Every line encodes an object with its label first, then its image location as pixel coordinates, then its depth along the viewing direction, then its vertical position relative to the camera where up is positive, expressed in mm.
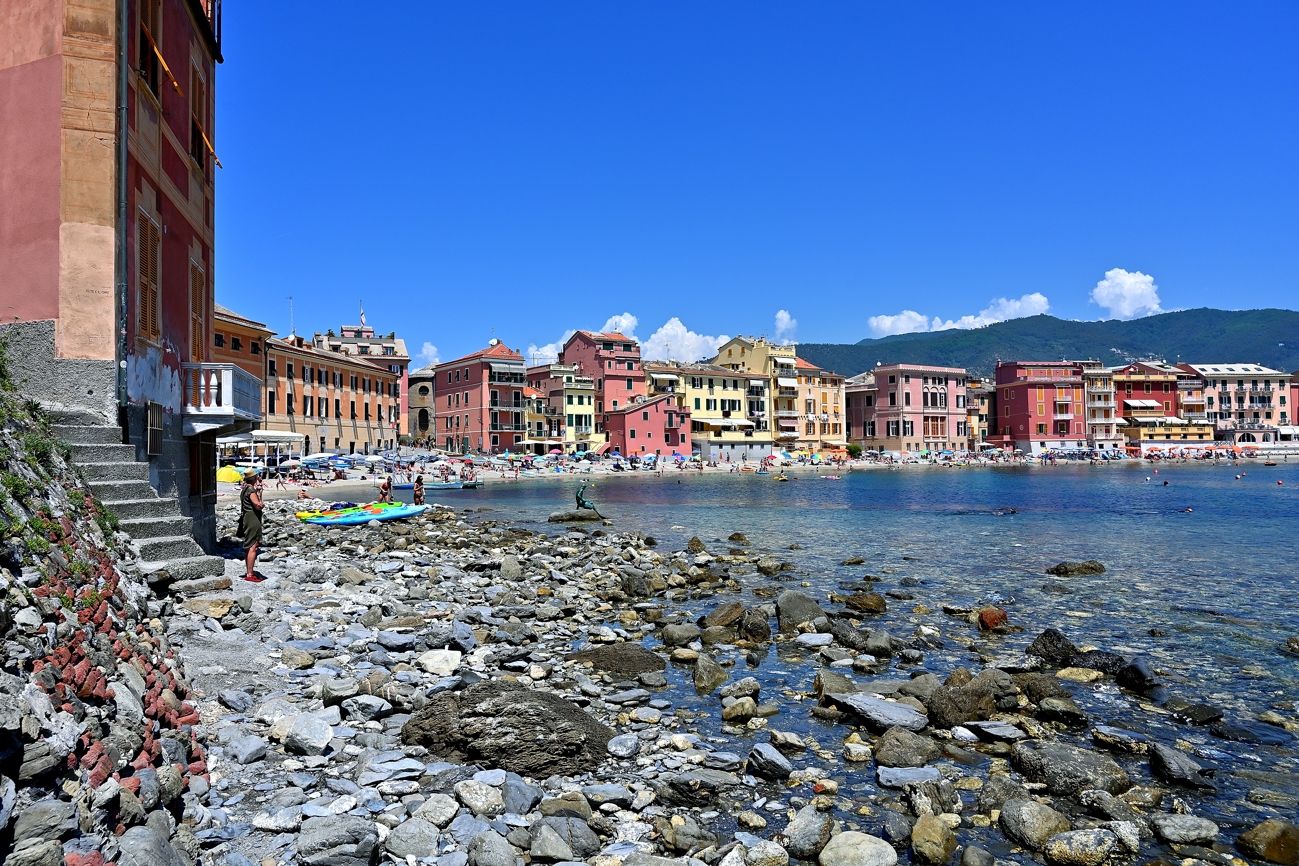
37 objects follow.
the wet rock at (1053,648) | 12508 -3510
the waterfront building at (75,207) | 11328 +3923
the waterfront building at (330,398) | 67625 +5945
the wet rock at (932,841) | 6527 -3503
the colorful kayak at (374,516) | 30922 -2568
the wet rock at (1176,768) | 8099 -3622
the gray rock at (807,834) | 6570 -3445
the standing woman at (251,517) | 14642 -1165
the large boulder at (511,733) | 7738 -2967
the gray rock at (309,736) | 7410 -2780
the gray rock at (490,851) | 5812 -3112
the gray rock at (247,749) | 7086 -2751
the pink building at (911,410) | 117188 +5472
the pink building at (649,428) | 96375 +2828
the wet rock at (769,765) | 7980 -3385
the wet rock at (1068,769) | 7859 -3523
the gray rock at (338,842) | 5543 -2909
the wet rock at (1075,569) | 22016 -3818
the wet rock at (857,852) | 6352 -3466
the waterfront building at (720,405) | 102938 +6126
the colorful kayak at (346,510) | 32281 -2320
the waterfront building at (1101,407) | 123250 +5326
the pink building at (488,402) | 91062 +6407
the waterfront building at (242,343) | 58625 +9496
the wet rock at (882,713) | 9391 -3427
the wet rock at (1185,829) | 6902 -3639
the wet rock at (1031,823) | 6852 -3541
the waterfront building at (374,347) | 91312 +14267
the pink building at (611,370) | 100062 +10918
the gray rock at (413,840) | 5934 -3076
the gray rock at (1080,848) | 6551 -3591
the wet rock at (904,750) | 8414 -3481
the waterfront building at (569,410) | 96938 +5502
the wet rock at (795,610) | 14930 -3313
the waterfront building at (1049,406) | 121500 +5562
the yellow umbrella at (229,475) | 44375 -907
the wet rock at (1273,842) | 6617 -3635
